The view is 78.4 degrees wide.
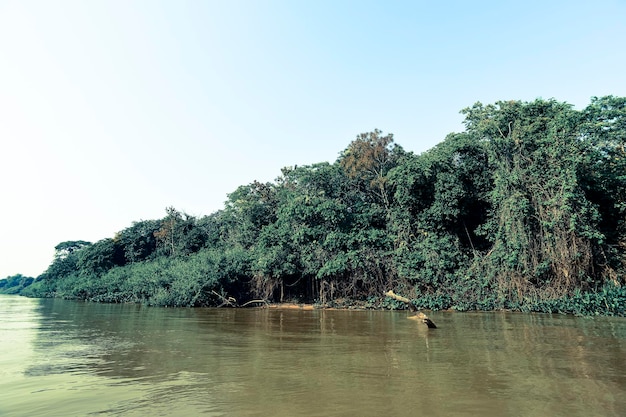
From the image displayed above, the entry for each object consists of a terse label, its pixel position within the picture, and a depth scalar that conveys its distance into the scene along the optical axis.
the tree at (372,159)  23.91
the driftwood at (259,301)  23.70
